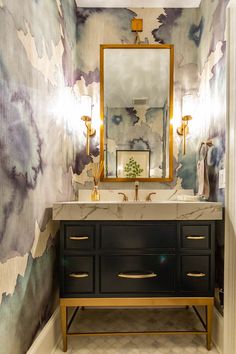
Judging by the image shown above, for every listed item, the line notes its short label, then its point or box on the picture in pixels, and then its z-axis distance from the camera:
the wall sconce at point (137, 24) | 2.30
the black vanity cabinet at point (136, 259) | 1.60
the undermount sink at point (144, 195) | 2.30
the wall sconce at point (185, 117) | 2.27
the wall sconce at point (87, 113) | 2.27
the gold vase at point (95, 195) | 2.23
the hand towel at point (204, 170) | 1.93
